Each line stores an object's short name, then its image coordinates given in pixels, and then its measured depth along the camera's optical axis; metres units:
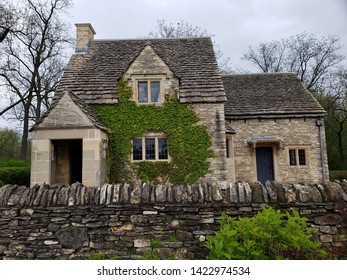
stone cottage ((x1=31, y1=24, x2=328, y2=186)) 11.62
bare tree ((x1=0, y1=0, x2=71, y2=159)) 26.08
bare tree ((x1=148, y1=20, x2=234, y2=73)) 32.59
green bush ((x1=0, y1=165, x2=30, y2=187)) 16.80
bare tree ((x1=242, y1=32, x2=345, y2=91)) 33.22
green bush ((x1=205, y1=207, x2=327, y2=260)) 3.84
